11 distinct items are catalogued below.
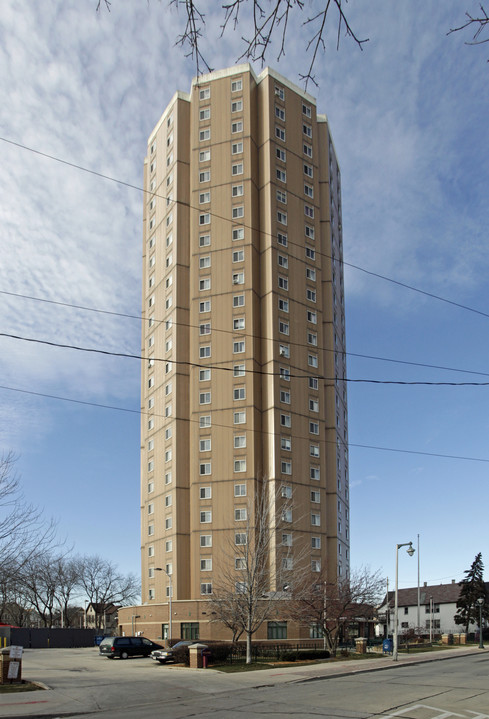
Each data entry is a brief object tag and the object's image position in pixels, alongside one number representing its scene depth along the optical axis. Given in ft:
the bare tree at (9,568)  92.43
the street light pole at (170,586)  196.04
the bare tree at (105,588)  387.14
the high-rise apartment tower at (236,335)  226.79
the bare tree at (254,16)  18.85
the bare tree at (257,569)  137.90
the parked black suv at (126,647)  167.02
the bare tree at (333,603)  154.81
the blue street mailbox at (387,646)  159.02
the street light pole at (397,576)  140.87
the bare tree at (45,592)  355.79
